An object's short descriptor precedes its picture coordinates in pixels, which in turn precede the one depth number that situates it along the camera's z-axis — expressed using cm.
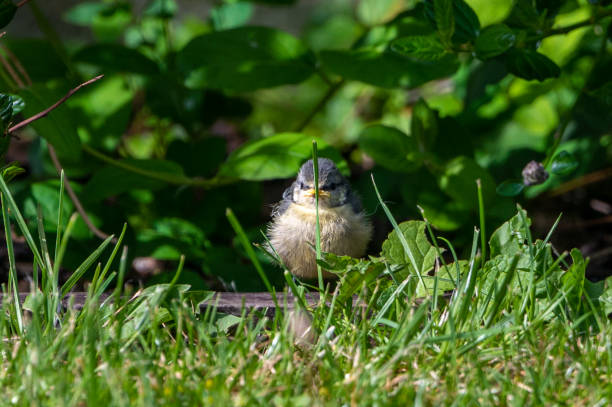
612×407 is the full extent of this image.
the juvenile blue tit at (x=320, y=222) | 550
